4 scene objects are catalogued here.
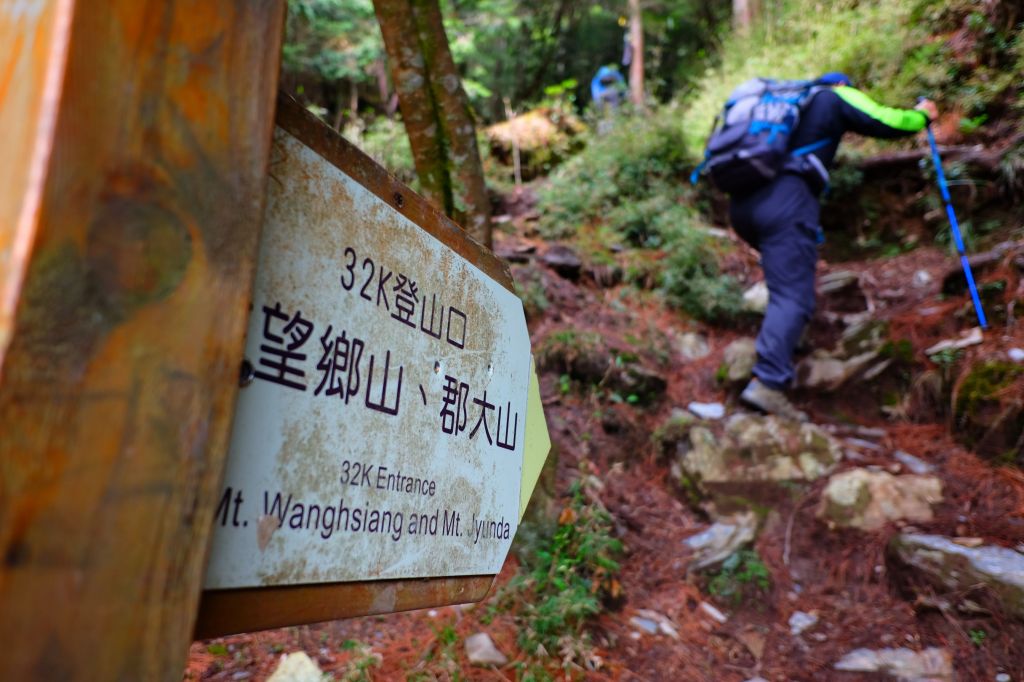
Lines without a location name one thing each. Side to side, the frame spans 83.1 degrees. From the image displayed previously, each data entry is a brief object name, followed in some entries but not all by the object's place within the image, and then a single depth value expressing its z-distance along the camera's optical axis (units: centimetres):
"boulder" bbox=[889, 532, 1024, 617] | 270
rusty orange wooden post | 51
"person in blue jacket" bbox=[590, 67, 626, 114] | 1054
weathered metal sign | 81
